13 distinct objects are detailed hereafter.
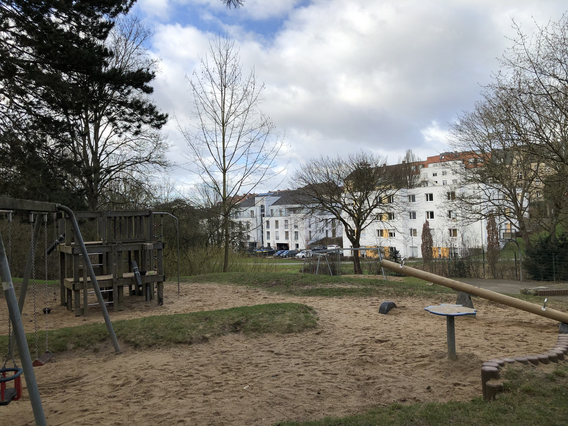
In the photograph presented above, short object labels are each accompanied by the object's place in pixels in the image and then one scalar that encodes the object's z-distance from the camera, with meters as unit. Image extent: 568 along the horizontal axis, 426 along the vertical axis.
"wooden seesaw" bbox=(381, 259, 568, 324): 6.11
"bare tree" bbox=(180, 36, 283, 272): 18.92
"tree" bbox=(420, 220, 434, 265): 35.36
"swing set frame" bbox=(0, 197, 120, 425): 3.42
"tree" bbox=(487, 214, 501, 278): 22.45
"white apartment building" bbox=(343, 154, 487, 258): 41.59
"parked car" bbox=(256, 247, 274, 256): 61.69
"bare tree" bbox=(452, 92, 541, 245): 21.14
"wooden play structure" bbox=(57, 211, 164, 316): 8.75
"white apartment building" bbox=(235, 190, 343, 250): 67.62
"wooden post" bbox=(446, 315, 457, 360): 5.14
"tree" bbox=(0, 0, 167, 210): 10.34
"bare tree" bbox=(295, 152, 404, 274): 28.66
